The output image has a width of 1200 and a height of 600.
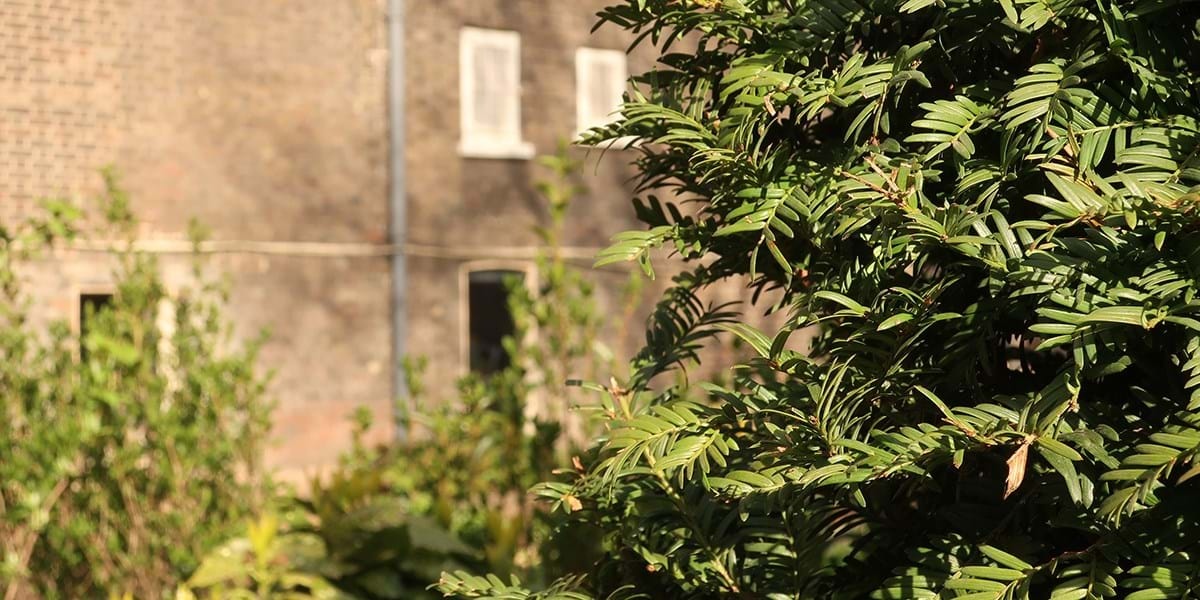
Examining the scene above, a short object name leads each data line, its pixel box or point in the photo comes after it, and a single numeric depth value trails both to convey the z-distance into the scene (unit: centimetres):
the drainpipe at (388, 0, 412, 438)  1265
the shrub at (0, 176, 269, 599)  589
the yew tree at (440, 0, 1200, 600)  178
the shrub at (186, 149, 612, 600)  592
